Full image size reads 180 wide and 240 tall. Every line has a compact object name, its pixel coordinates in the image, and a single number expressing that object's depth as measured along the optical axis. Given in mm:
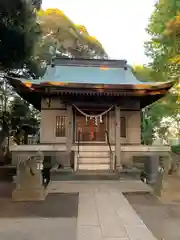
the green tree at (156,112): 11563
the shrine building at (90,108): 7266
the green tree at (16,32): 6166
